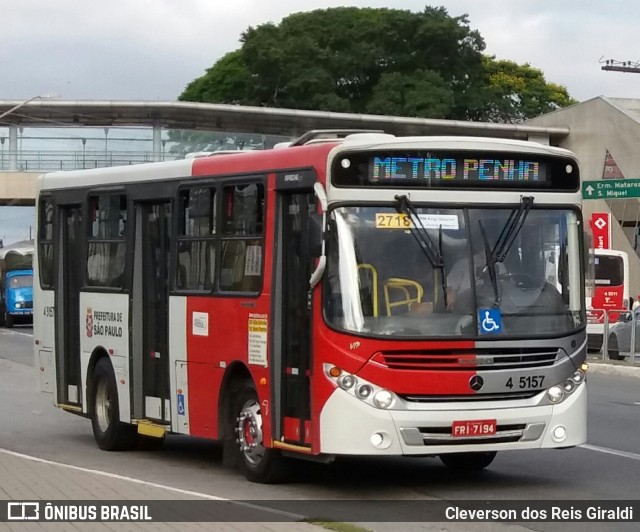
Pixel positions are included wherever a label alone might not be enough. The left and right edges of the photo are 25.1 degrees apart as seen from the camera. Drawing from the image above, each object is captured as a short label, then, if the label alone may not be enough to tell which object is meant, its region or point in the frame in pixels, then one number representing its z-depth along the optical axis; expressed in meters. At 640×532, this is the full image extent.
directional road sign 42.12
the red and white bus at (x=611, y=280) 41.78
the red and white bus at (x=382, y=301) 11.09
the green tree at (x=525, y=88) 89.81
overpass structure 67.00
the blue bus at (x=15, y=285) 57.38
